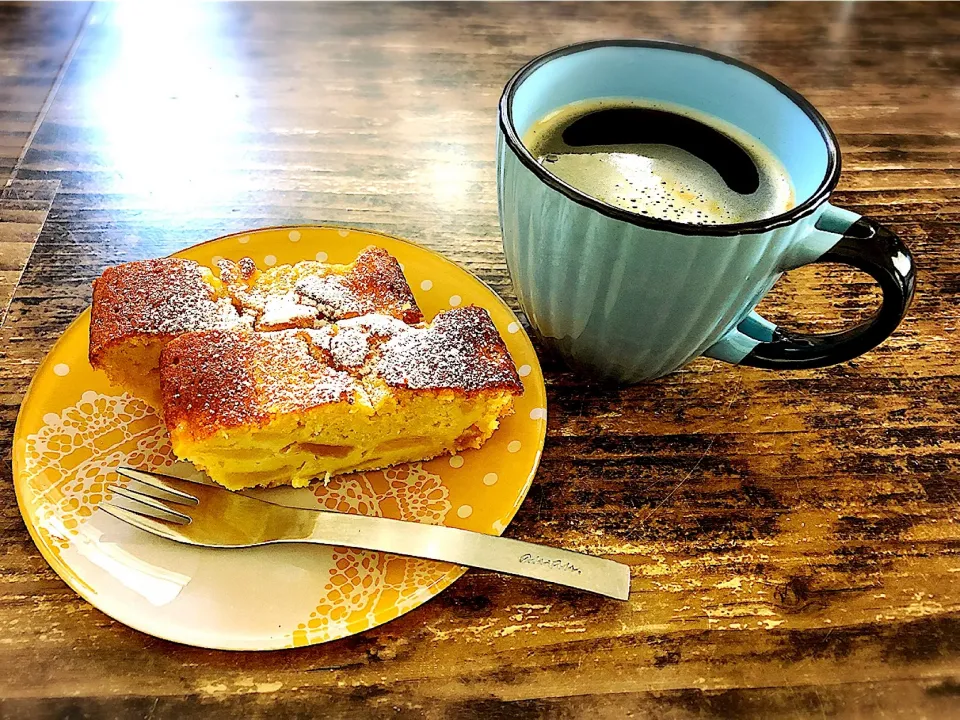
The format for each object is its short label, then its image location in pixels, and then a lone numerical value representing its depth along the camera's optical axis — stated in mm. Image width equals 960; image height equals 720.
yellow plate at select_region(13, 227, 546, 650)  190
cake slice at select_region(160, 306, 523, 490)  206
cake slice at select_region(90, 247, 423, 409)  225
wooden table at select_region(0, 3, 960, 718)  190
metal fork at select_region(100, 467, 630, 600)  197
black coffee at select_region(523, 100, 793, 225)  228
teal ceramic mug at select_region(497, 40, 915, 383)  196
